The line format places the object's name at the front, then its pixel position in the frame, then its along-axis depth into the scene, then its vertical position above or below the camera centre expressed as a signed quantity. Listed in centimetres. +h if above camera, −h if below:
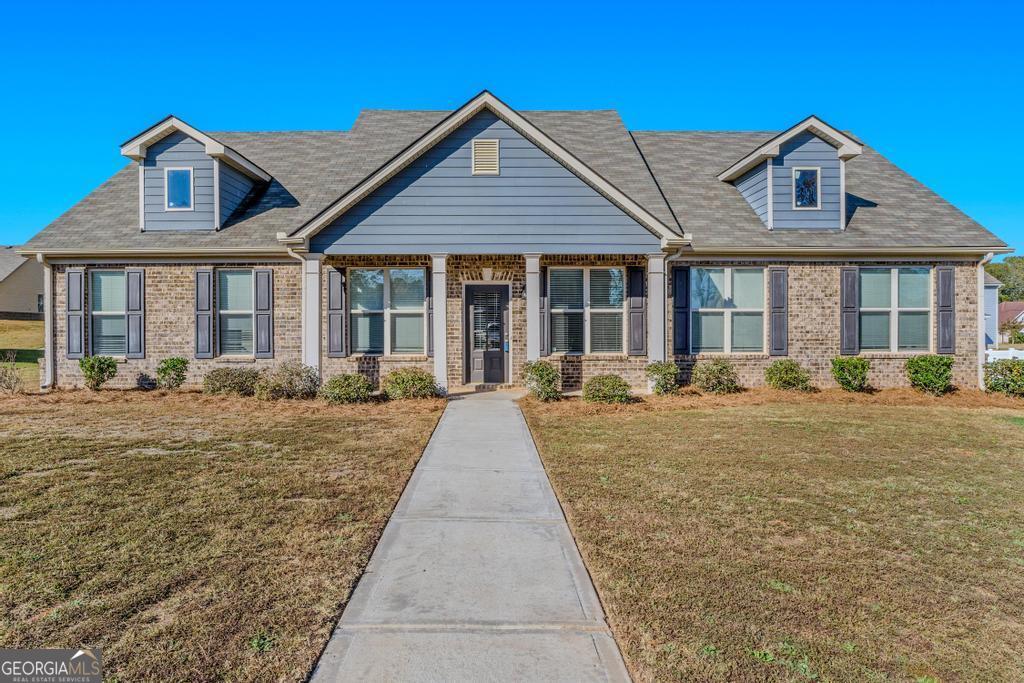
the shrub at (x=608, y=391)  1059 -100
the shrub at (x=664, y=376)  1123 -77
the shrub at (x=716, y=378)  1176 -84
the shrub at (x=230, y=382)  1133 -89
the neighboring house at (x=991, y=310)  2178 +110
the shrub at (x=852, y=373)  1180 -74
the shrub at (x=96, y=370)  1195 -69
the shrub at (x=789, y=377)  1190 -84
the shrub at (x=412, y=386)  1095 -93
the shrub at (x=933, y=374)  1167 -76
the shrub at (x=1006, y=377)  1163 -83
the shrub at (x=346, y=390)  1055 -97
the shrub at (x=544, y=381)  1080 -83
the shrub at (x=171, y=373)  1199 -76
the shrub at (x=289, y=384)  1090 -89
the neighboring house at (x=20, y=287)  3600 +317
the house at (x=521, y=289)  1234 +102
